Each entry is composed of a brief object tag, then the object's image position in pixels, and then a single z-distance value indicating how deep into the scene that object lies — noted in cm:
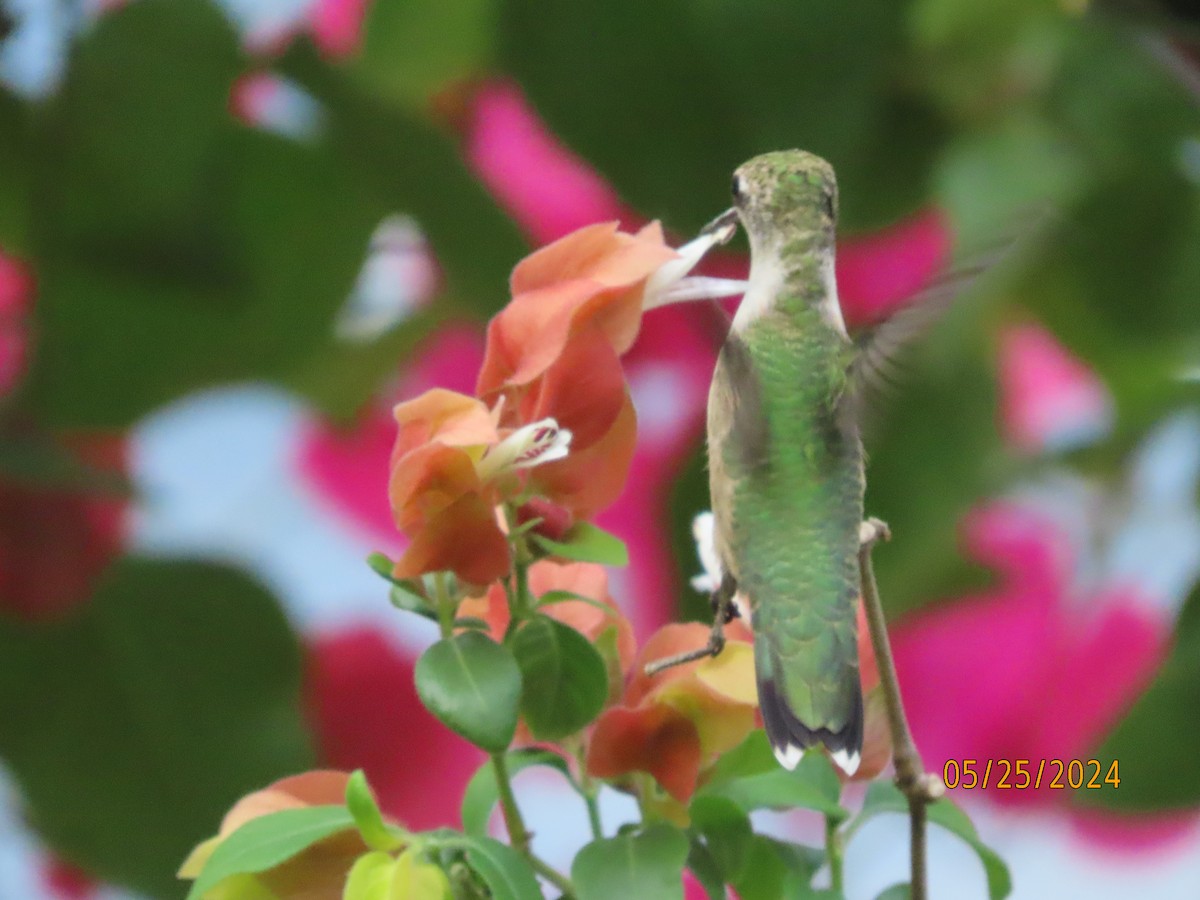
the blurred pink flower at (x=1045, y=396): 390
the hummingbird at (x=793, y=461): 231
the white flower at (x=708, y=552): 234
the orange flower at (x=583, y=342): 231
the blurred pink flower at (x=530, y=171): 345
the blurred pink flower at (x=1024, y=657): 312
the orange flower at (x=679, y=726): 232
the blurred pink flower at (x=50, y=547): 331
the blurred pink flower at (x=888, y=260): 320
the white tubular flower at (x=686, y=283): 231
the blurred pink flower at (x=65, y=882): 348
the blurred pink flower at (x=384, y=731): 320
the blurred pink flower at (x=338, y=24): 379
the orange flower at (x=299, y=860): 232
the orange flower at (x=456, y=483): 230
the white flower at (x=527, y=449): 230
